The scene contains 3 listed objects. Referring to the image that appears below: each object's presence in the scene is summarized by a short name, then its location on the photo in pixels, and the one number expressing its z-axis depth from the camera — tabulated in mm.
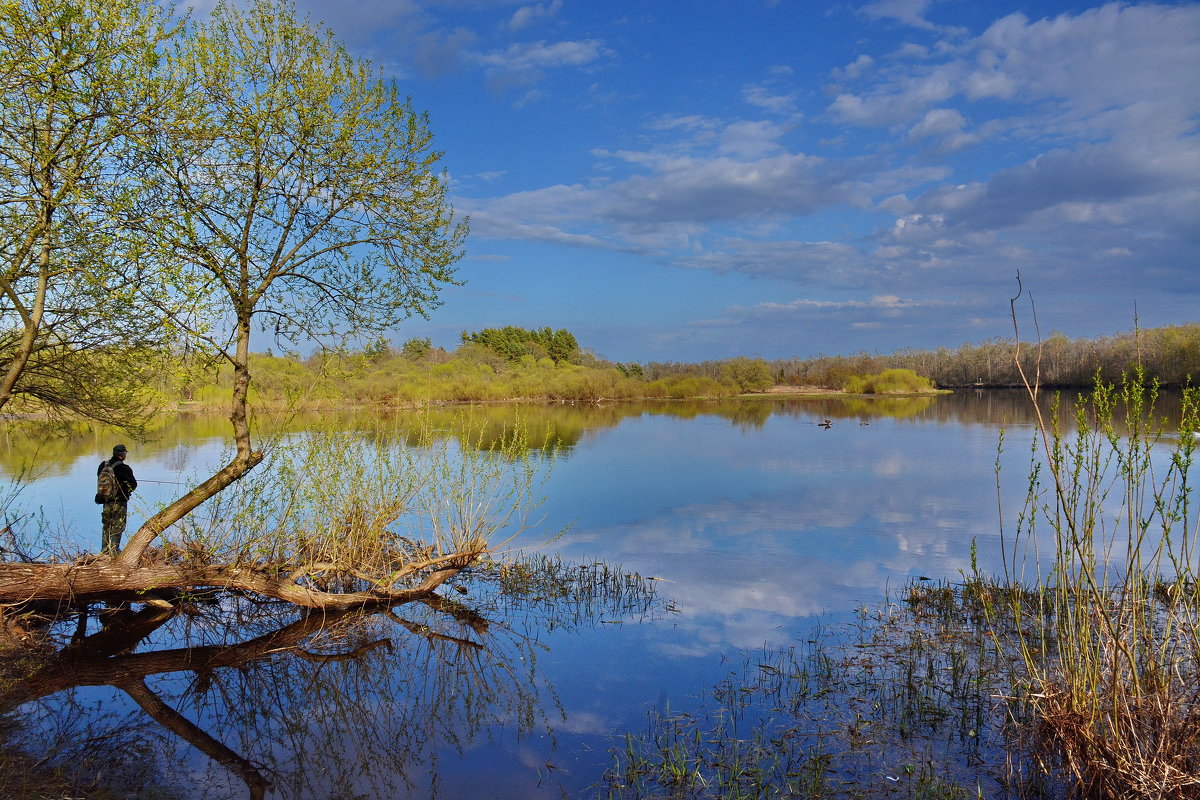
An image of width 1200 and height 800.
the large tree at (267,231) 7789
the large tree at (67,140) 7230
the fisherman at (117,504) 9578
